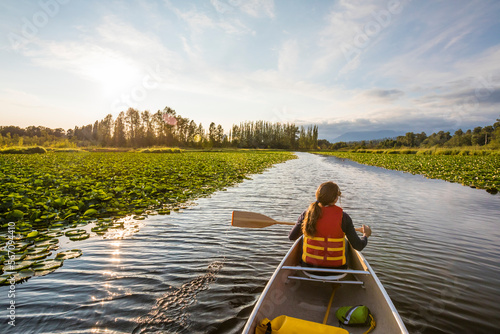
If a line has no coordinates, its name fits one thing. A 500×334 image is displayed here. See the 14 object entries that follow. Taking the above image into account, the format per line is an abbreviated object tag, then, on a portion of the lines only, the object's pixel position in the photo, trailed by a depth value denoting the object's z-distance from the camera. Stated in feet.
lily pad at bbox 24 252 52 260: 14.94
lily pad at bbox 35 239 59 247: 17.01
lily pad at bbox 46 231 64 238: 18.64
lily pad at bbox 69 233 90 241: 18.60
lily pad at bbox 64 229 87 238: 18.92
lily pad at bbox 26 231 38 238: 17.28
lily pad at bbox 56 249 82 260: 15.70
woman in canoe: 11.84
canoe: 9.26
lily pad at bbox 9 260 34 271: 13.54
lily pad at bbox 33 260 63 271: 14.19
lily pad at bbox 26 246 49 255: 15.63
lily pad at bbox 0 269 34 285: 12.67
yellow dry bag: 8.15
